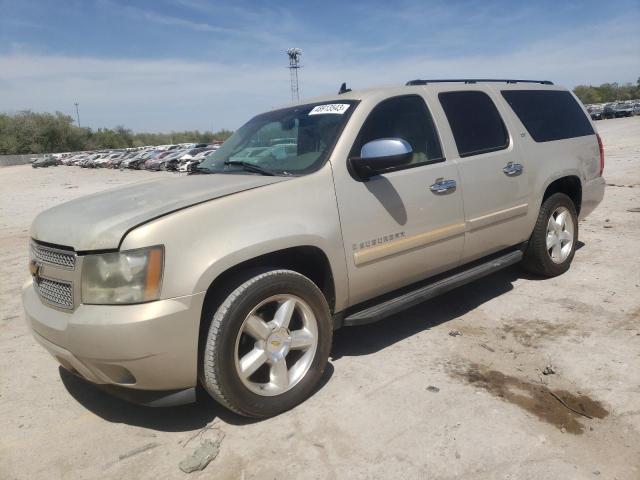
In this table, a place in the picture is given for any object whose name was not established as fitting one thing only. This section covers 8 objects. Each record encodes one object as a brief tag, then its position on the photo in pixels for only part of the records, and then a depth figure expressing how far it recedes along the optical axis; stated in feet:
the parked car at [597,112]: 187.32
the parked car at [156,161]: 117.80
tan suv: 7.66
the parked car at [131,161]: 133.08
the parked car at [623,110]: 183.93
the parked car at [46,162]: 181.06
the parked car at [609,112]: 185.38
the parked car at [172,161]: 109.72
